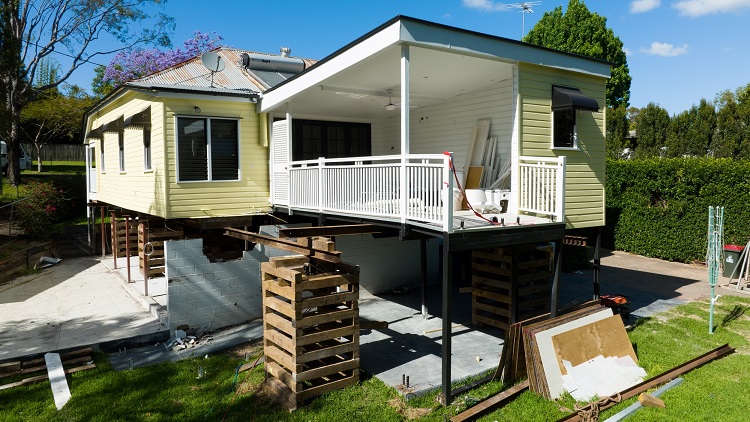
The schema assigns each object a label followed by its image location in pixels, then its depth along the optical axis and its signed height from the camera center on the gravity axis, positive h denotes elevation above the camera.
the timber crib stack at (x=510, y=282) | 8.47 -1.89
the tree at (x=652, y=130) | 23.48 +2.37
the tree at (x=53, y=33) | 21.41 +7.39
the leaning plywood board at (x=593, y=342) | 6.52 -2.34
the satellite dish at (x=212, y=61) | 10.48 +2.64
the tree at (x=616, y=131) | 24.39 +2.44
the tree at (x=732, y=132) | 20.58 +1.97
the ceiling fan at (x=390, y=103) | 9.91 +1.73
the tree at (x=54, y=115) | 31.11 +4.39
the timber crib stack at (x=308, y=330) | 5.99 -1.98
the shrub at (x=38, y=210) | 14.78 -0.90
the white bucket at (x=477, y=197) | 8.59 -0.32
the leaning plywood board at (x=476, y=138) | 9.20 +0.80
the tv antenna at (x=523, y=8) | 33.77 +12.10
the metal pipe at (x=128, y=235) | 11.53 -1.31
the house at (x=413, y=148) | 6.55 +0.65
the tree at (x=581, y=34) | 30.81 +9.40
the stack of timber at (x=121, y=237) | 13.60 -1.65
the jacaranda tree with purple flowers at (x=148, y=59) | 33.69 +8.64
